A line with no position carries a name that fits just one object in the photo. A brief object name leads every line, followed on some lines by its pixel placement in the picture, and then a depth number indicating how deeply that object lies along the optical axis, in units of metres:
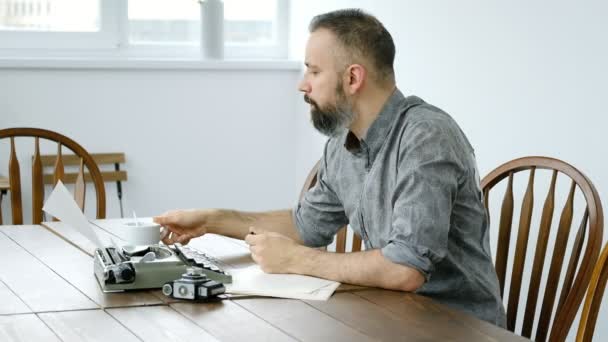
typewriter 2.60
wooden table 2.37
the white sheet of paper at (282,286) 2.60
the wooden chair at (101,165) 4.83
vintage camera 2.55
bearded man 2.69
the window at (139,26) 4.98
